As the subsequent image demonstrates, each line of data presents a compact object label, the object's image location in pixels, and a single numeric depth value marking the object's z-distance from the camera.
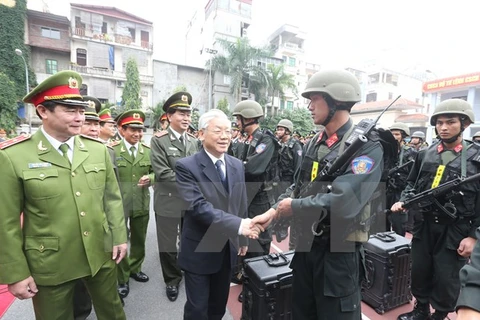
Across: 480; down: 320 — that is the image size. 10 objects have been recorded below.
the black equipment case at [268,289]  2.29
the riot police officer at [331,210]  1.65
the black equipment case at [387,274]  2.87
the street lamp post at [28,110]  21.03
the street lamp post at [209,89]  29.12
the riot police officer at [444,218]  2.46
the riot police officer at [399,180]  5.01
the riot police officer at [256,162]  3.36
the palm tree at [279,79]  25.42
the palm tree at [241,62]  25.22
